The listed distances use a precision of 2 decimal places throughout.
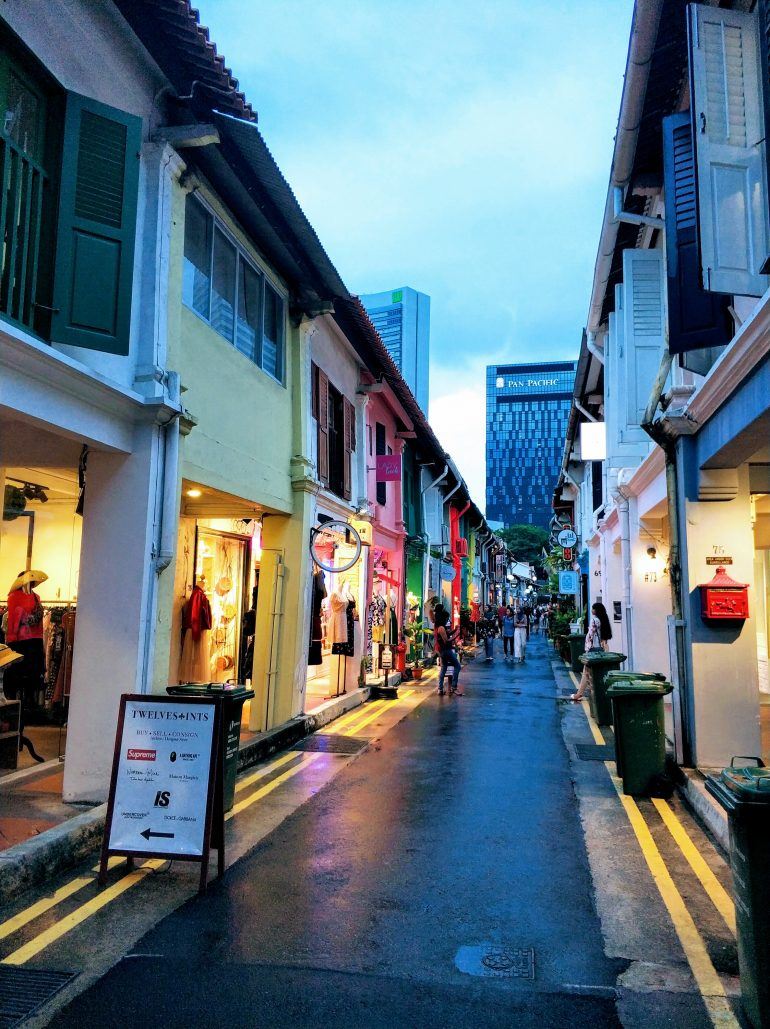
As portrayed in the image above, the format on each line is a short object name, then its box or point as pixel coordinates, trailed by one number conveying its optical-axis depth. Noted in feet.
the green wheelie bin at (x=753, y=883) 10.85
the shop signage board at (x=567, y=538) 82.94
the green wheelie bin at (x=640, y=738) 24.40
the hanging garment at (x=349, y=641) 43.88
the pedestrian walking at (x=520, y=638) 83.41
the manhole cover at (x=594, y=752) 30.63
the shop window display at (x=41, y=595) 28.96
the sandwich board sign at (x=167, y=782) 16.92
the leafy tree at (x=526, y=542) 270.46
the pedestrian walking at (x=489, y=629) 84.12
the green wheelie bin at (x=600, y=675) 36.17
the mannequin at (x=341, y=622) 43.93
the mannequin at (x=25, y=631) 28.63
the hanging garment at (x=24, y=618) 28.53
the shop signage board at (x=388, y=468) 57.06
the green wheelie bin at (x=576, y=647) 65.16
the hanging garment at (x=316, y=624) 37.88
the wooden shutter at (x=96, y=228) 19.75
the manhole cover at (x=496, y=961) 12.82
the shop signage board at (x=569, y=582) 81.09
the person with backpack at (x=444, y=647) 52.17
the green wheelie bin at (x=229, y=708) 21.58
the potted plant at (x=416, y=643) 64.67
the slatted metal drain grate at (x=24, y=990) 11.49
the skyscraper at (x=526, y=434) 580.30
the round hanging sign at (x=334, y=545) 37.96
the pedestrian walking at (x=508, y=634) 87.40
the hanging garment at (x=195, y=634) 35.65
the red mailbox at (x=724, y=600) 25.25
